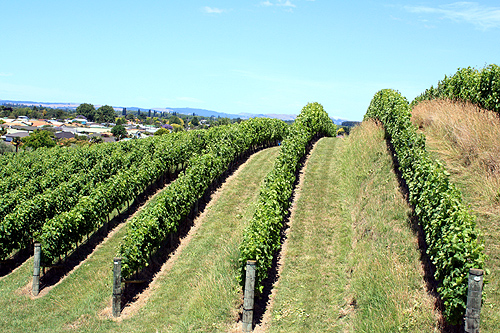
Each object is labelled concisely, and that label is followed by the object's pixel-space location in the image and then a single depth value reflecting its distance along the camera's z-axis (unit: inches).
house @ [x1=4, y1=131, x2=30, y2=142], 4312.0
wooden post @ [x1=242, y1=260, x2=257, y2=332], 425.4
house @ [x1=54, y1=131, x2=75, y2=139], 5158.5
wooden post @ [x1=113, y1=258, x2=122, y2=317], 533.3
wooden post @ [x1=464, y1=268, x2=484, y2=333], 303.6
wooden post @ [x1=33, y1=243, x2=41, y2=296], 651.5
